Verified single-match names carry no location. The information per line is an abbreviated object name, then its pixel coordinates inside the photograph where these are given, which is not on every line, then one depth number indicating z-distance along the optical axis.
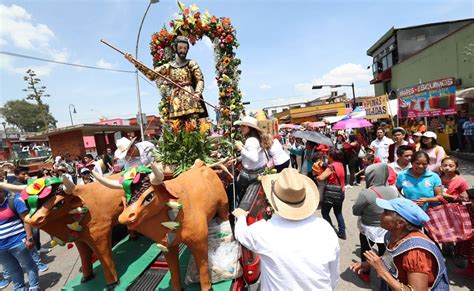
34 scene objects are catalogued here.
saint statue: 4.86
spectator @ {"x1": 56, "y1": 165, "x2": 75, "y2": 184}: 6.89
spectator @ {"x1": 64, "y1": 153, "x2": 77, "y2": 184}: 7.26
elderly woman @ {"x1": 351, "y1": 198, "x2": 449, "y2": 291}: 1.75
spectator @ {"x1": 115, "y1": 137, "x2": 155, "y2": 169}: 4.18
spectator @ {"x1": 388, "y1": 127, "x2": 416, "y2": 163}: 5.35
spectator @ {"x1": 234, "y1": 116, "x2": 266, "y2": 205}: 3.72
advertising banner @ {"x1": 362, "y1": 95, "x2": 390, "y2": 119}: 10.80
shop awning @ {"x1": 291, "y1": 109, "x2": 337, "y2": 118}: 38.71
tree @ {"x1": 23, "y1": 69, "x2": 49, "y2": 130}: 30.22
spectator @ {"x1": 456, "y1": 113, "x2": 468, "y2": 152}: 10.55
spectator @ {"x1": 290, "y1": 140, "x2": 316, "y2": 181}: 6.29
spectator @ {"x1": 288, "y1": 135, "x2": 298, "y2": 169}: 10.84
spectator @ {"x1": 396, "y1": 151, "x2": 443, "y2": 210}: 3.32
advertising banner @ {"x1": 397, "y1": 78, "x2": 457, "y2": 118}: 9.38
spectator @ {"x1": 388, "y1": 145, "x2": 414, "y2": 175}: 4.12
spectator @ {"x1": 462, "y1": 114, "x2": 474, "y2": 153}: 9.74
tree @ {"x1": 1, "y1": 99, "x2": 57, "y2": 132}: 55.88
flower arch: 5.04
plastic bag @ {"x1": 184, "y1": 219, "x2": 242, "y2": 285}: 2.94
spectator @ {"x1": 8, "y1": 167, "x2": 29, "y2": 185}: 5.04
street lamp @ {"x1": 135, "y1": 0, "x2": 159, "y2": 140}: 9.69
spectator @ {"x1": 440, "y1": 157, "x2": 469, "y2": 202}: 3.41
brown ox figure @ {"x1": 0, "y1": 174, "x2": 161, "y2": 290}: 2.59
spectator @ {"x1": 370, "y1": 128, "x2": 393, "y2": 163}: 6.46
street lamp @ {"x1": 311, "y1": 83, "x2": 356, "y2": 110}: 21.42
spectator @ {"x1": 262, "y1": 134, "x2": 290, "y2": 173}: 4.36
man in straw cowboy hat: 1.79
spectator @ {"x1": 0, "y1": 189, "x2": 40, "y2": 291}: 3.41
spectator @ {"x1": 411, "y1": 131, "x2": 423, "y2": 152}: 6.23
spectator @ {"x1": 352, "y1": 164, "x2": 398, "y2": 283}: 3.03
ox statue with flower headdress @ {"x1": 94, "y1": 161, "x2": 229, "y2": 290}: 2.31
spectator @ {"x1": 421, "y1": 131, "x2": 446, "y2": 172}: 4.81
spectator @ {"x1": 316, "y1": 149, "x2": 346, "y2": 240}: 4.46
